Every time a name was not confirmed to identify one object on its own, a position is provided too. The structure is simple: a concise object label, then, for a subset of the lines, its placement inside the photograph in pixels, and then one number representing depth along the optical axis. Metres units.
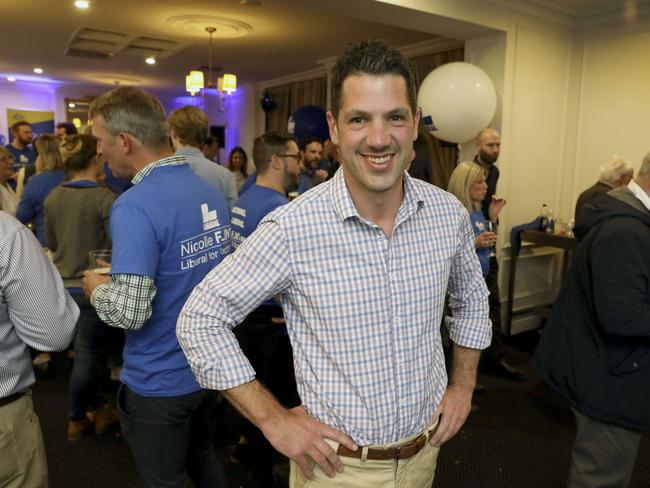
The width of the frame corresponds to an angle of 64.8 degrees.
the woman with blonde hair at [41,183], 3.28
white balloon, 3.53
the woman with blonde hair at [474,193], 2.95
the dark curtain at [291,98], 7.70
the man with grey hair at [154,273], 1.39
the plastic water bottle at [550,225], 4.17
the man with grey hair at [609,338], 1.61
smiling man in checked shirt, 1.01
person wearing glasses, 2.29
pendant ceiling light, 5.70
